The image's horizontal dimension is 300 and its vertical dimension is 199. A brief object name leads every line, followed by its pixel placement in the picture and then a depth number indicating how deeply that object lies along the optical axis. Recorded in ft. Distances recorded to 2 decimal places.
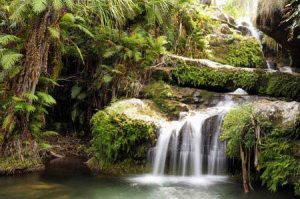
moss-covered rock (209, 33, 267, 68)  39.99
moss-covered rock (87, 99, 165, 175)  25.11
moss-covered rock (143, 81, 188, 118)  29.01
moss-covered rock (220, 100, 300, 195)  20.18
